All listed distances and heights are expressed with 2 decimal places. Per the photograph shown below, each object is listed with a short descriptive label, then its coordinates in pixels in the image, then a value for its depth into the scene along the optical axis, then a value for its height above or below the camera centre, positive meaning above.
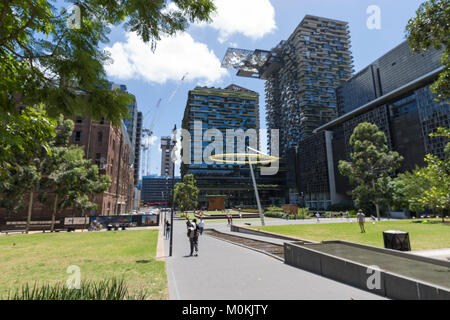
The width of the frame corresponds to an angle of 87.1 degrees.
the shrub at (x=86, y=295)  5.85 -2.37
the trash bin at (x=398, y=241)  11.86 -2.01
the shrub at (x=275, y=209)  57.09 -1.88
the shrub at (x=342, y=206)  65.16 -1.54
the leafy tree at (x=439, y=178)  8.23 +0.78
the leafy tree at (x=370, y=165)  34.84 +5.31
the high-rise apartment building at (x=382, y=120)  53.03 +21.50
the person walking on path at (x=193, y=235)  12.59 -1.75
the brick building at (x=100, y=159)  39.66 +9.12
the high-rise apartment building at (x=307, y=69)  117.75 +68.49
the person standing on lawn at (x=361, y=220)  20.41 -1.65
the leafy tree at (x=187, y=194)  61.65 +1.96
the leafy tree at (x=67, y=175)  27.98 +3.23
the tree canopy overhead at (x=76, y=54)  4.29 +2.72
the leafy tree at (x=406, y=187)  32.81 +1.91
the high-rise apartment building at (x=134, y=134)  134.12 +40.99
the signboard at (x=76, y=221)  32.73 -2.58
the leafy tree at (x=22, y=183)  25.33 +2.10
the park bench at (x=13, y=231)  32.25 -3.85
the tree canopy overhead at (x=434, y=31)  7.61 +5.60
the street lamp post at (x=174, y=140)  14.52 +3.93
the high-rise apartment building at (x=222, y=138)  104.81 +34.77
